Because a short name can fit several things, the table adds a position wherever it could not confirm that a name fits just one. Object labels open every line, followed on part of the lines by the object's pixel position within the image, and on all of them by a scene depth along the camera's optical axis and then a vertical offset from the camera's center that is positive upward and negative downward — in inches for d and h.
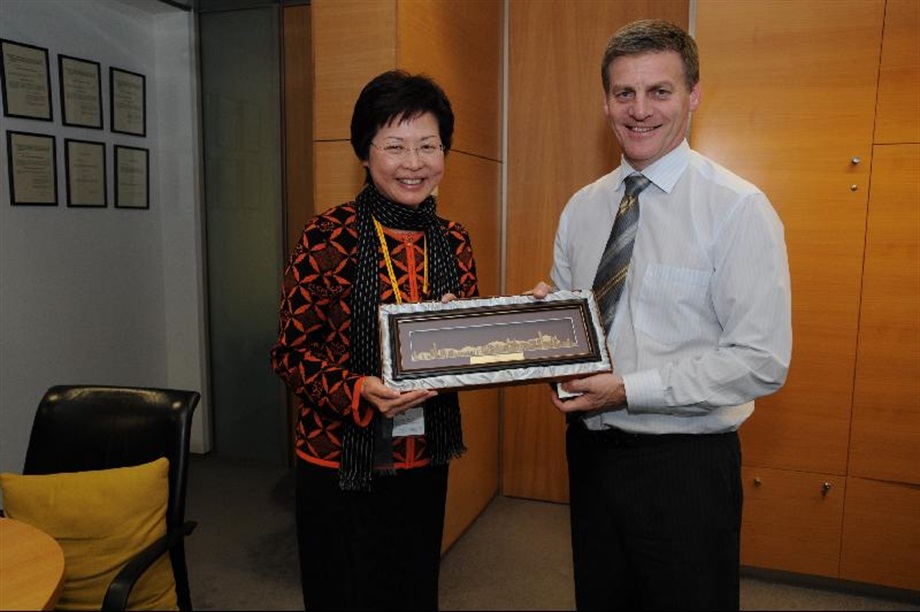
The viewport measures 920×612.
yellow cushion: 69.9 -28.7
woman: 64.6 -12.1
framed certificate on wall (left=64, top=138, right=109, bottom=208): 91.7 +7.2
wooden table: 46.5 -24.0
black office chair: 74.7 -21.8
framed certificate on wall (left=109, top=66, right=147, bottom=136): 98.8 +18.0
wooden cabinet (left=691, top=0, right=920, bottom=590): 103.3 -0.2
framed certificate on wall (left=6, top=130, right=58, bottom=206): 84.0 +7.1
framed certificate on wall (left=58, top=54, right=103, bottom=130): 88.4 +17.4
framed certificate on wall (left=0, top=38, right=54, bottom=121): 81.7 +17.0
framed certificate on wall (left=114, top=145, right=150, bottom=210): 102.3 +7.6
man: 58.8 -9.5
